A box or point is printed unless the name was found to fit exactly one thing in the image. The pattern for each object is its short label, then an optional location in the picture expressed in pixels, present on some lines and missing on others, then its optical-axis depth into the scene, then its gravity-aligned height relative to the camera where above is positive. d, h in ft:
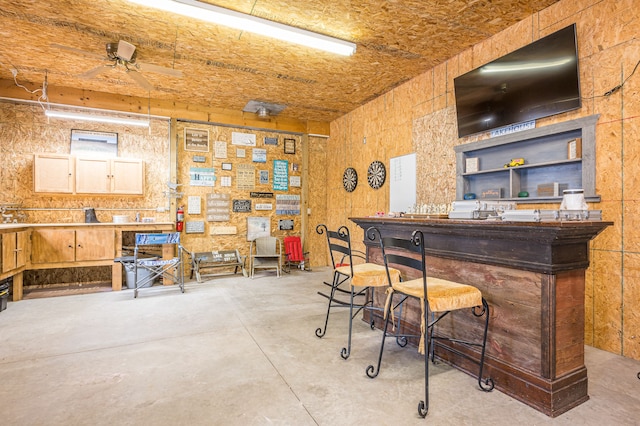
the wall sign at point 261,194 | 22.19 +1.15
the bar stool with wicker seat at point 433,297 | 6.47 -1.81
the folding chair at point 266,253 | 19.75 -2.77
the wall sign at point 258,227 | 22.09 -1.14
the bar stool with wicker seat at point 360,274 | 8.76 -1.78
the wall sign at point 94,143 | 18.06 +3.91
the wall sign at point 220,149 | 21.14 +4.08
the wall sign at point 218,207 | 20.97 +0.25
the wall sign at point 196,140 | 20.45 +4.57
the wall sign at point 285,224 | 23.07 -0.97
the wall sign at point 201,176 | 20.53 +2.23
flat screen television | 10.00 +4.38
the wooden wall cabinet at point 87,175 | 16.88 +1.99
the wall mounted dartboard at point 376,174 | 18.79 +2.17
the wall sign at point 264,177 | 22.48 +2.36
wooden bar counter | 6.27 -1.96
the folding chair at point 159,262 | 15.47 -2.50
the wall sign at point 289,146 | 23.26 +4.70
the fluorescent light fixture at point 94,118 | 16.31 +4.95
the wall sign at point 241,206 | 21.74 +0.32
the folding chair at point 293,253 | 21.89 -2.89
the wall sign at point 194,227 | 20.43 -1.03
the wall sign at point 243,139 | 21.68 +4.92
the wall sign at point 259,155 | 22.22 +3.87
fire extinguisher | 19.75 -0.56
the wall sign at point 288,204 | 23.07 +0.48
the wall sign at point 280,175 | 22.89 +2.56
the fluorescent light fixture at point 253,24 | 9.50 +6.11
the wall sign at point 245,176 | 21.80 +2.36
